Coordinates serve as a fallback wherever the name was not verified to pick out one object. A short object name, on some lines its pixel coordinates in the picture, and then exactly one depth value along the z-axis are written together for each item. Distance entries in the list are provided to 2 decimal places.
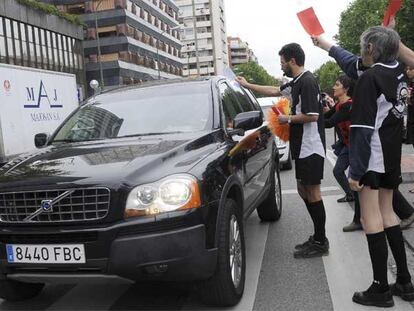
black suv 3.51
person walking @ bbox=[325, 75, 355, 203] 6.36
